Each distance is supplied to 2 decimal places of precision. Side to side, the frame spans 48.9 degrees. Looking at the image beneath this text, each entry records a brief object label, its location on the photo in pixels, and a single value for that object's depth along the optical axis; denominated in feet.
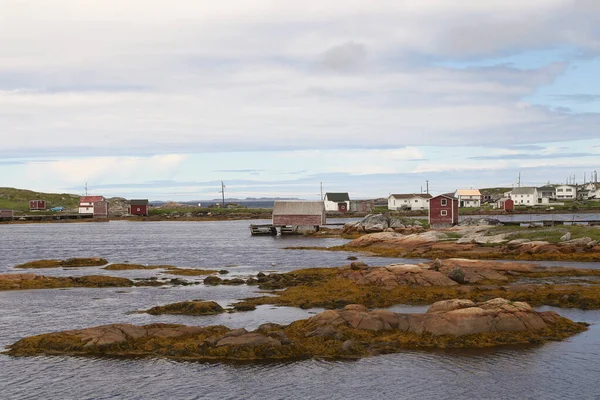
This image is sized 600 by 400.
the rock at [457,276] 152.38
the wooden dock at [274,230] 374.84
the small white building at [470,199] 651.66
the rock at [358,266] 170.50
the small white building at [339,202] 621.72
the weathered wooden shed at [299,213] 373.20
